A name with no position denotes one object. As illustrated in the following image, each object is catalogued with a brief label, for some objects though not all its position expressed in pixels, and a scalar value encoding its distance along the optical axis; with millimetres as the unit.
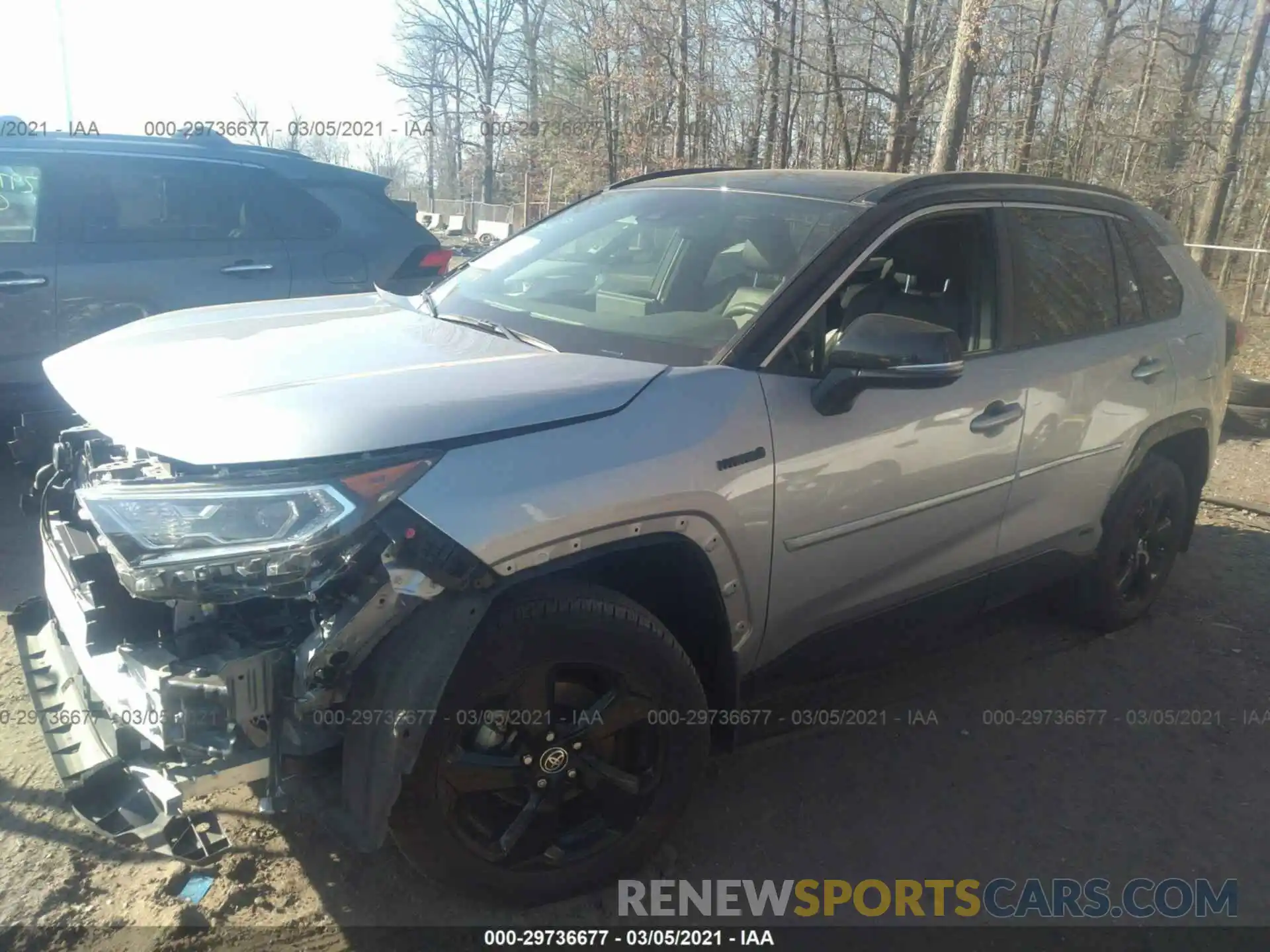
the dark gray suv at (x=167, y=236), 5320
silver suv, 2074
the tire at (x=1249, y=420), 7906
